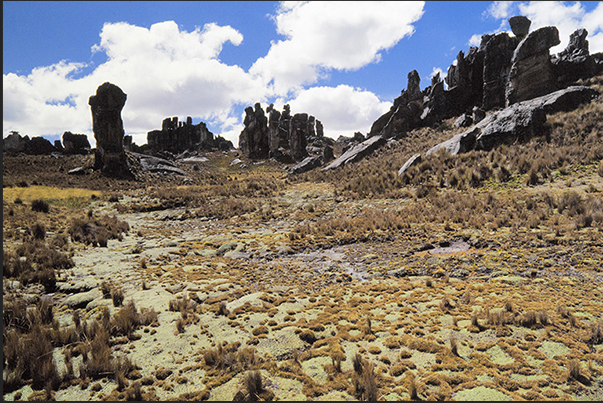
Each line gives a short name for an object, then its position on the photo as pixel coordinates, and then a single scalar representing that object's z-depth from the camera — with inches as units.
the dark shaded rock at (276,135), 4045.3
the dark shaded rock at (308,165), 2208.4
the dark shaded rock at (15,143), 3009.4
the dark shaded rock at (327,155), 2485.2
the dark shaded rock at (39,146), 3119.3
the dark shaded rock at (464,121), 1641.2
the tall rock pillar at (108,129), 2082.9
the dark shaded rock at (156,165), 2458.9
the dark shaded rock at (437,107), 2016.4
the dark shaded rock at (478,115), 1514.5
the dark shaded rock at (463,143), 1160.8
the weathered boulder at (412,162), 1203.2
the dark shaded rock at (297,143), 3344.0
